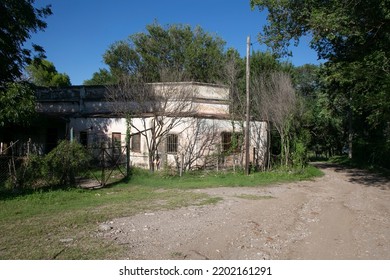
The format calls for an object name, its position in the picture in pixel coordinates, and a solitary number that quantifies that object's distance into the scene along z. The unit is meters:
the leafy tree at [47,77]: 37.56
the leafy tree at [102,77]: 39.92
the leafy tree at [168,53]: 35.03
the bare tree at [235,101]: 18.08
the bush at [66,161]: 11.28
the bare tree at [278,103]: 17.68
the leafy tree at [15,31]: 14.34
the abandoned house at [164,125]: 17.78
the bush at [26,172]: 10.62
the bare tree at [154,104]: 17.46
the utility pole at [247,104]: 15.70
